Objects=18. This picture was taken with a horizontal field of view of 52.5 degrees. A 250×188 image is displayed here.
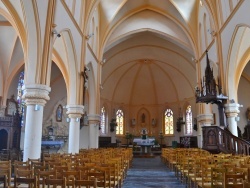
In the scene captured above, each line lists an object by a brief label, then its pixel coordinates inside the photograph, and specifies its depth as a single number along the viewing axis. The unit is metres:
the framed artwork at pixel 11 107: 20.32
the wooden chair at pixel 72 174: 4.75
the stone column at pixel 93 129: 20.64
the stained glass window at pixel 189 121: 29.92
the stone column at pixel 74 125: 15.16
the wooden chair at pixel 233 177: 4.06
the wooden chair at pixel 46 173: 4.81
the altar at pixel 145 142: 22.07
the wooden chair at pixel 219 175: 5.14
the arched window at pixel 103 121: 30.16
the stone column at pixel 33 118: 10.05
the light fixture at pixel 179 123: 29.98
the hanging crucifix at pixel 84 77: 16.44
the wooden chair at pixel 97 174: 4.95
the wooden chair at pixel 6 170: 5.28
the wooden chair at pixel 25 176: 4.36
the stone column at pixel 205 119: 21.23
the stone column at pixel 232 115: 15.52
